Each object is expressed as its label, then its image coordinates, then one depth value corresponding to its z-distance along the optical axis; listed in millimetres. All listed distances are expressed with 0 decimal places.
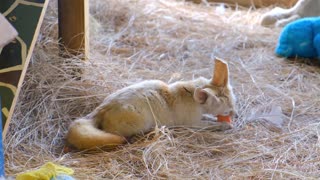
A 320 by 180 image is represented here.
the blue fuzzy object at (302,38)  6660
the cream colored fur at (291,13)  7641
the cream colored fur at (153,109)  4543
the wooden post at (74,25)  5754
